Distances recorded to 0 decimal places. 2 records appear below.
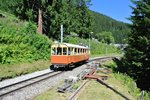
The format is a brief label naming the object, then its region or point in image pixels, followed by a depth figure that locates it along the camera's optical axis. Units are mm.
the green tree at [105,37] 69620
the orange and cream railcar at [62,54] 12260
